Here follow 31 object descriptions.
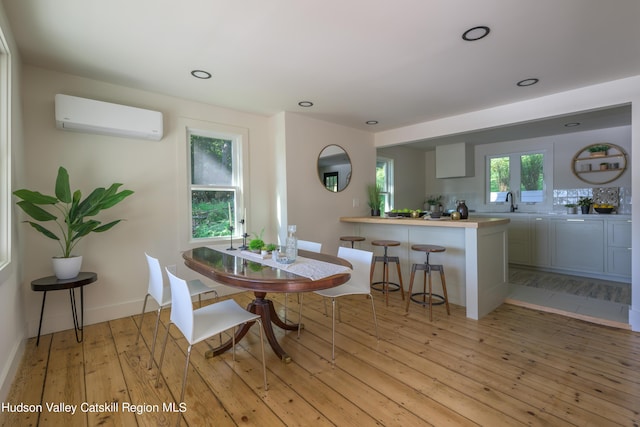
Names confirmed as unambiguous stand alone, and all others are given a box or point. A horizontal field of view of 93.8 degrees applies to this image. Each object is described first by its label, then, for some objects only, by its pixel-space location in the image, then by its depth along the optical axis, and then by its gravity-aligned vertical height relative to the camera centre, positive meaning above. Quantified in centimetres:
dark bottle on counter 346 -9
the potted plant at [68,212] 235 +0
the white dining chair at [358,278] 245 -61
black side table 234 -59
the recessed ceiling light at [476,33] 203 +119
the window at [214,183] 366 +33
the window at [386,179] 582 +53
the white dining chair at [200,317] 163 -69
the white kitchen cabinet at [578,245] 451 -67
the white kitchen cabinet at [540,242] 504 -67
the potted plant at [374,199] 484 +11
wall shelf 464 +59
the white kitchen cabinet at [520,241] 524 -67
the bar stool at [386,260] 350 -65
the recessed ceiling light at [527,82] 285 +117
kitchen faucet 569 -6
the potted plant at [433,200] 651 +11
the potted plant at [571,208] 492 -10
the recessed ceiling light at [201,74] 273 +125
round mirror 428 +57
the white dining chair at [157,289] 221 -60
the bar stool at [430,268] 306 -66
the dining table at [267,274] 179 -43
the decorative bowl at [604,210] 452 -13
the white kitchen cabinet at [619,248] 426 -67
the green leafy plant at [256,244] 258 -31
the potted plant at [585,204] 482 -4
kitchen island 305 -57
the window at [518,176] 547 +53
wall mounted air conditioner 263 +87
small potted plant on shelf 474 +83
